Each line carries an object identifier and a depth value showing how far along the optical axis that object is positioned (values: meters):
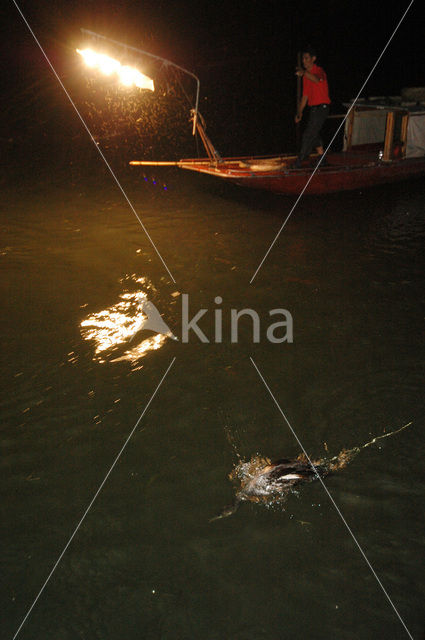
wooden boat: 10.71
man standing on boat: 10.12
